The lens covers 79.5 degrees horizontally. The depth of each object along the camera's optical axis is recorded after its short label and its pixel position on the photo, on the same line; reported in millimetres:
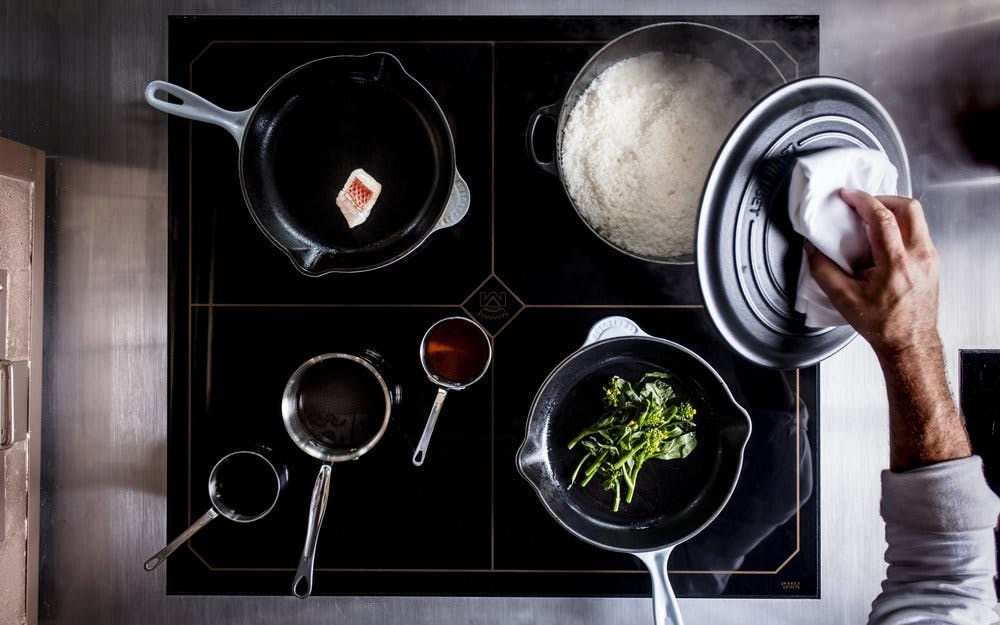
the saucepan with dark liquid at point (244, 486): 958
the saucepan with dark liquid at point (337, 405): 955
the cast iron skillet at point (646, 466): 899
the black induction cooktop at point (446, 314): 983
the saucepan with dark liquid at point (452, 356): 937
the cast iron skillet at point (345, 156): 968
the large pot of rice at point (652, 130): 903
